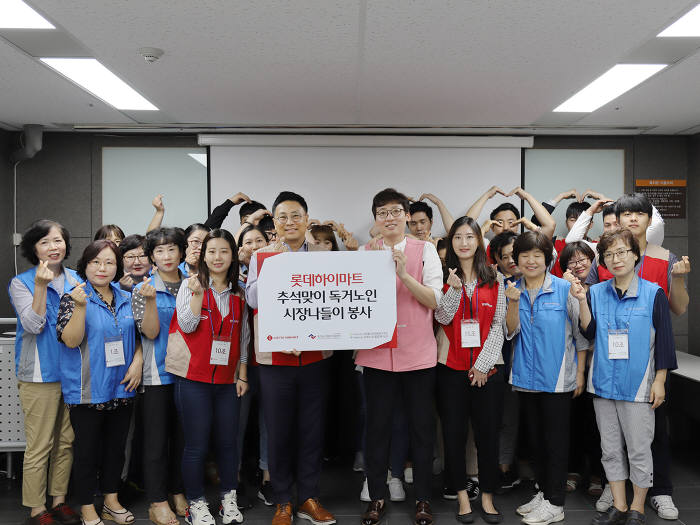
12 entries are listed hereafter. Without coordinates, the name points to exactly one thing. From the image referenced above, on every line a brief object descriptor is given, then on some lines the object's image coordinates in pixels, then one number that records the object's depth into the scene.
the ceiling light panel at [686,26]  2.52
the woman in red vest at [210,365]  2.68
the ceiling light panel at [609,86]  3.28
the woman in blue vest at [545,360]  2.72
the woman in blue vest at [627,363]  2.66
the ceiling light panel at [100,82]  3.18
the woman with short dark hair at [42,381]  2.78
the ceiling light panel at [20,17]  2.42
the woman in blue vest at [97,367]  2.63
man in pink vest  2.66
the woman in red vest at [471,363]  2.74
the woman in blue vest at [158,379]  2.75
